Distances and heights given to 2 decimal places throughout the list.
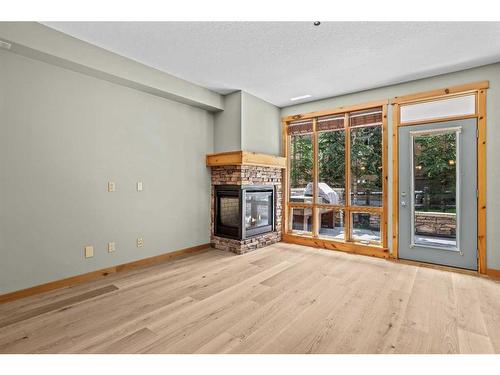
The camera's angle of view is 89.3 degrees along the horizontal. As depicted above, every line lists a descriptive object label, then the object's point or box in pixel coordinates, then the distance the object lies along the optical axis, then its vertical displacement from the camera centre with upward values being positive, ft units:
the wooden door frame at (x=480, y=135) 10.91 +2.16
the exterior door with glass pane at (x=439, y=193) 11.27 -0.38
